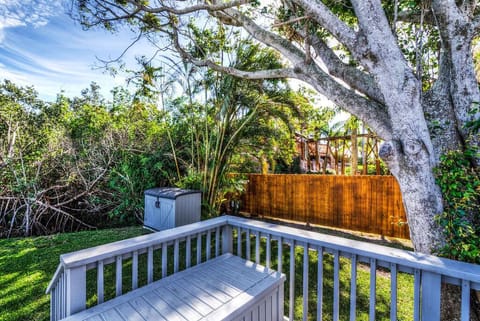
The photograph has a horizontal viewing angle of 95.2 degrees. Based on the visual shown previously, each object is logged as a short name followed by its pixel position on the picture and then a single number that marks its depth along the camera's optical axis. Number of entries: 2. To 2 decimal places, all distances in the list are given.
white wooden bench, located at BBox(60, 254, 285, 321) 1.42
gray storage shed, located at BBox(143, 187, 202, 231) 4.03
